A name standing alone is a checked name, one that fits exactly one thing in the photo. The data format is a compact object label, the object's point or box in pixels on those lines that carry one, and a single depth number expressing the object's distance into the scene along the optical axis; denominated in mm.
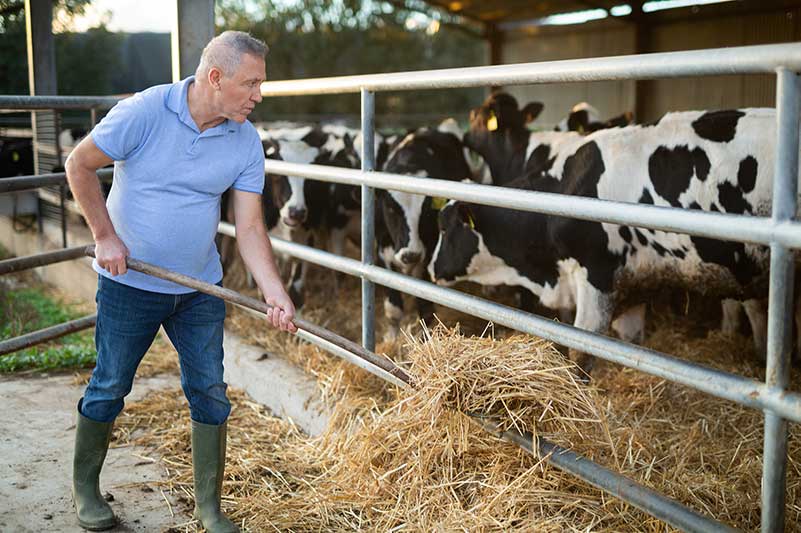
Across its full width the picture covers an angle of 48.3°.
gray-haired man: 2916
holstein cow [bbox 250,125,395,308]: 7086
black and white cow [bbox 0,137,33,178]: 10922
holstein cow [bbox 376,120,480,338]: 6051
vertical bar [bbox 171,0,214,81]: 5105
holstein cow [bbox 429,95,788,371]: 4359
